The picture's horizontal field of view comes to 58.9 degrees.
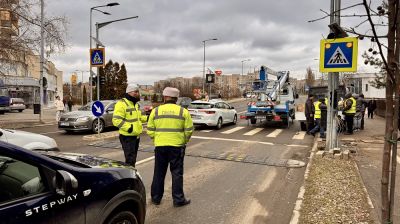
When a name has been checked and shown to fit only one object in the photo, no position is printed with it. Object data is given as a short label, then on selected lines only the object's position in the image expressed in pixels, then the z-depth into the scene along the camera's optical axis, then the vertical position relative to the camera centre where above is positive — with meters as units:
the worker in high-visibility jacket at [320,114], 14.24 -0.70
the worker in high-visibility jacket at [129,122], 6.46 -0.45
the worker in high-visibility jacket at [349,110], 15.02 -0.53
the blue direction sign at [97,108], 12.49 -0.39
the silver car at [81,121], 15.20 -1.08
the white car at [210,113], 17.80 -0.80
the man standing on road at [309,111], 15.59 -0.60
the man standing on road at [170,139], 5.46 -0.65
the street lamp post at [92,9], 21.32 +5.86
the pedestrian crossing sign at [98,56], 15.67 +1.81
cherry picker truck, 18.38 -0.09
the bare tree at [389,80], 2.74 +0.15
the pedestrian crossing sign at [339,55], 8.58 +1.06
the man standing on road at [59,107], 20.60 -0.62
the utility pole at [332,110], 9.91 -0.35
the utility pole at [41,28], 19.06 +3.73
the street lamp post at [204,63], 49.31 +4.72
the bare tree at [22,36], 17.08 +3.24
